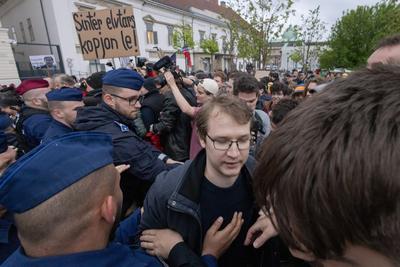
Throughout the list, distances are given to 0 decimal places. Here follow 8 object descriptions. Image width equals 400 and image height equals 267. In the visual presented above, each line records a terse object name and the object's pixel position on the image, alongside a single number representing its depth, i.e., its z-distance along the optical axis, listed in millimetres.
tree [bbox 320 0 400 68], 17184
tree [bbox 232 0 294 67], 17266
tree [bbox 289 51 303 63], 32512
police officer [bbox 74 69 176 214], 2217
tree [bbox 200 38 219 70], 31016
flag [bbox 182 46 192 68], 9947
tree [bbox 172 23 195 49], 27469
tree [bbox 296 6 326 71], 23758
